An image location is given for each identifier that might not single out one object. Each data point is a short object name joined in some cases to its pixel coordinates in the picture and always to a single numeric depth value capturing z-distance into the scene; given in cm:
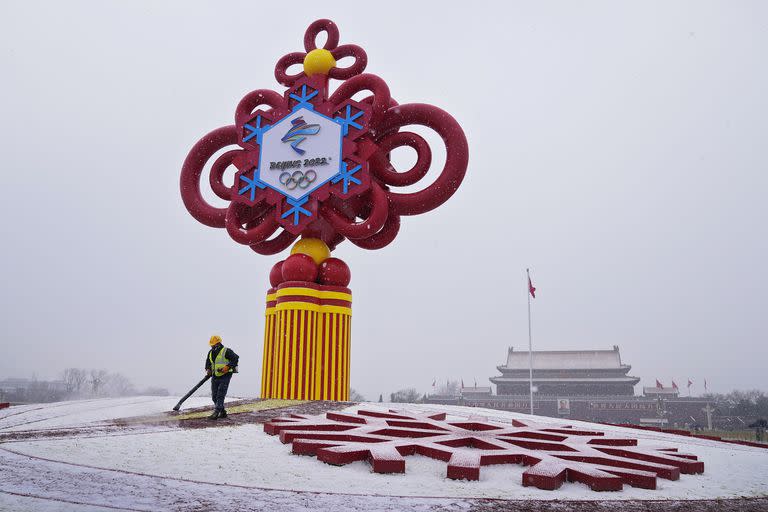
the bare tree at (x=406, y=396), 4907
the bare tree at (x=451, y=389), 5662
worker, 810
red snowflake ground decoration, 485
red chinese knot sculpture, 1238
